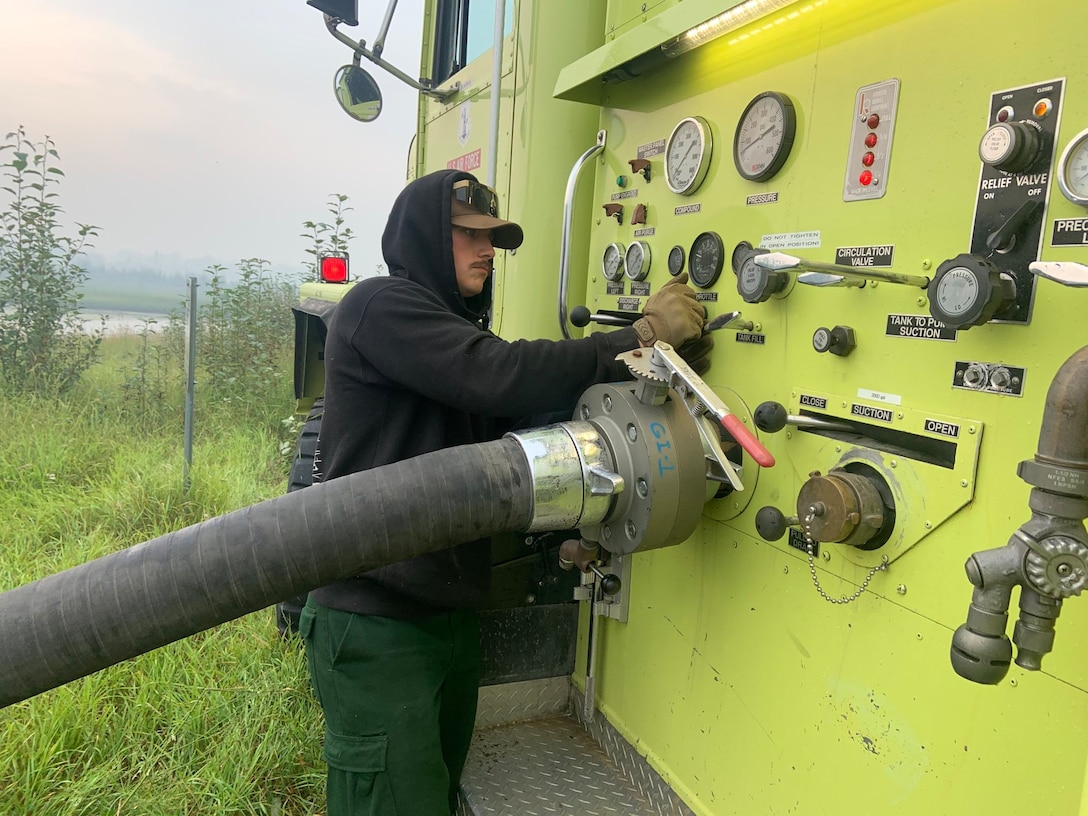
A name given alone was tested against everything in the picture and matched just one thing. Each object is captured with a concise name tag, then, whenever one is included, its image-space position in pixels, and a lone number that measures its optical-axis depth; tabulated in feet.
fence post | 13.74
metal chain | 4.10
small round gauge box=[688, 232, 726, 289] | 5.32
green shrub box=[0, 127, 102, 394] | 18.03
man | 5.01
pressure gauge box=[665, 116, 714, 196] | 5.43
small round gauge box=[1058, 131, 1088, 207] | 3.10
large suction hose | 3.87
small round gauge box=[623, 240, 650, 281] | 6.14
